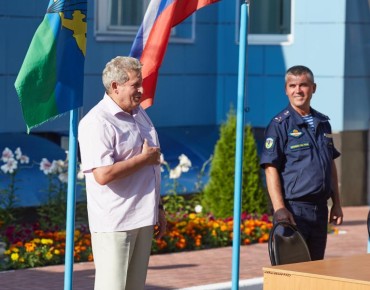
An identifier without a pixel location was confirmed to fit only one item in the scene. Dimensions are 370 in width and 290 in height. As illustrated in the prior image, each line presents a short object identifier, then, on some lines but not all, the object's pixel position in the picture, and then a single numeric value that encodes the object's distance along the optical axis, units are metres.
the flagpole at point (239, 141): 7.61
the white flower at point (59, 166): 12.20
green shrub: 13.84
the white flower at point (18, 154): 12.10
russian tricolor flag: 7.45
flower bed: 10.76
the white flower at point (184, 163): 13.19
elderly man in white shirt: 6.44
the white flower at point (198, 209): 13.09
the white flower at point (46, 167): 12.19
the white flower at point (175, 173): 13.08
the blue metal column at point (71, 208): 6.79
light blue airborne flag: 6.75
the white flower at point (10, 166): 12.09
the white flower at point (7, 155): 12.15
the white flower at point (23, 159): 12.17
